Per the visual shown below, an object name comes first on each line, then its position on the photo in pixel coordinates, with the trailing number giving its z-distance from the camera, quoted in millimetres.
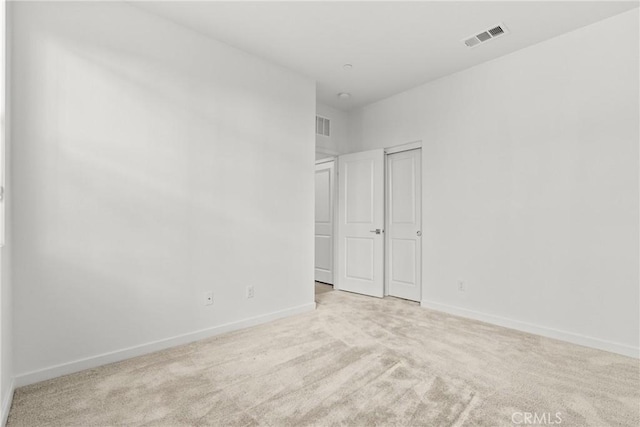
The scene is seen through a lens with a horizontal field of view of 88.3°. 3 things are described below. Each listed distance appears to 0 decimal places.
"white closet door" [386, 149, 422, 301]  4215
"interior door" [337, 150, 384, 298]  4457
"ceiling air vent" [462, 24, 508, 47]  2865
